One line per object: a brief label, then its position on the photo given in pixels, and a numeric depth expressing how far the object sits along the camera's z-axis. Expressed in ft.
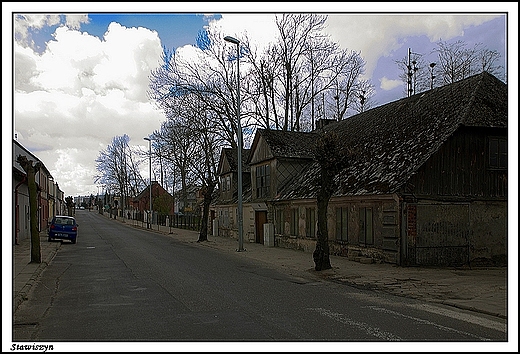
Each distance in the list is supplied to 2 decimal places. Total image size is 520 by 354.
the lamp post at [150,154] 167.40
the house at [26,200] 90.17
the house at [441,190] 58.80
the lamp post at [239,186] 84.97
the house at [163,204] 225.35
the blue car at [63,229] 99.96
